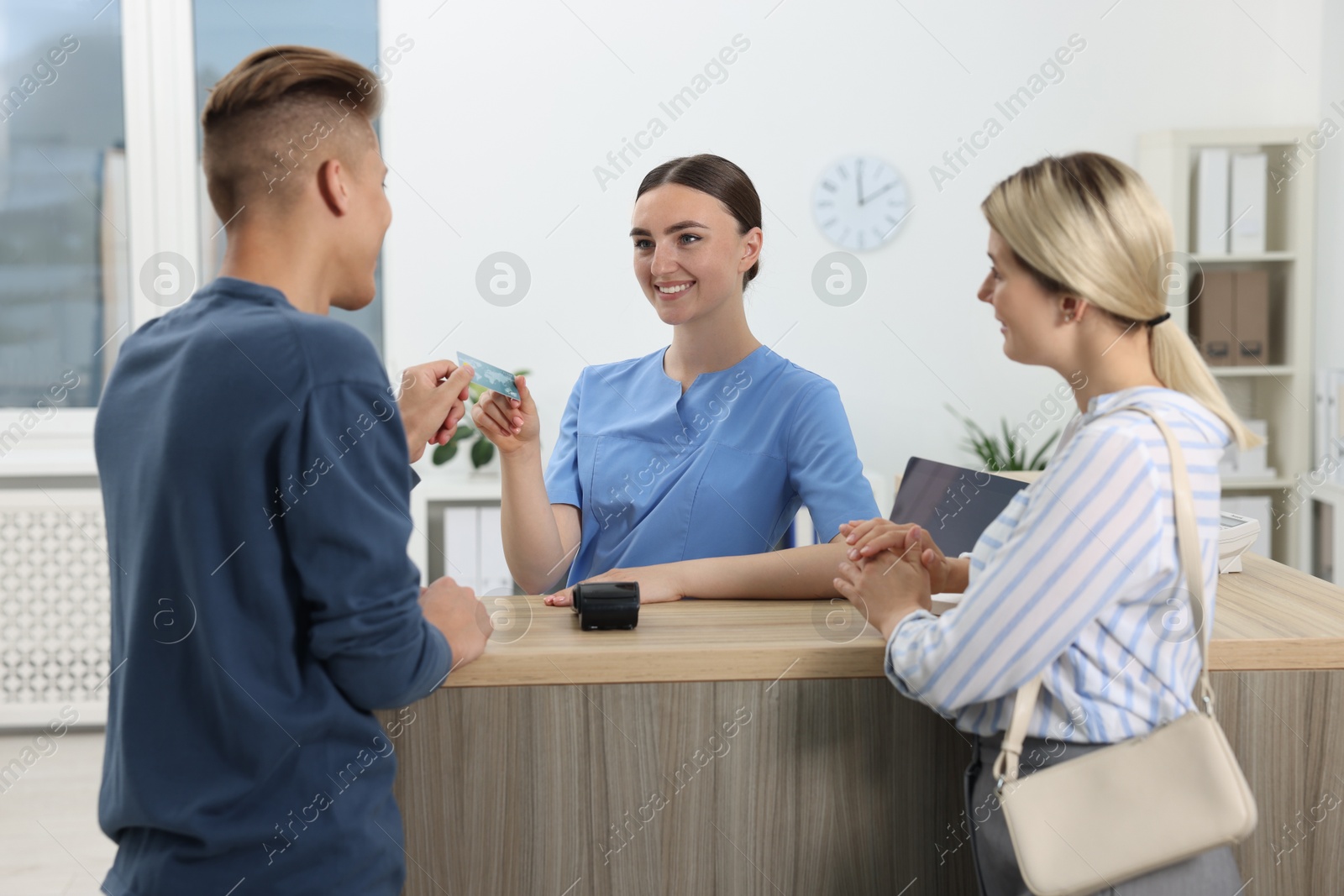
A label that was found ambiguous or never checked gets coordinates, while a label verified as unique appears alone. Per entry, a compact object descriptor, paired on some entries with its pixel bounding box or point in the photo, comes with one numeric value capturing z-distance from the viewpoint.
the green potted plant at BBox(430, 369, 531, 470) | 4.01
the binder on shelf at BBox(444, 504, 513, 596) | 3.92
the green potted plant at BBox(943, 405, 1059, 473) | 4.26
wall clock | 4.33
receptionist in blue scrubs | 1.78
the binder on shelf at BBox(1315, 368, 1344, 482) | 3.97
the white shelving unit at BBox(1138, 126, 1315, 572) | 4.07
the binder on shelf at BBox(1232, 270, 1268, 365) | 4.11
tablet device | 1.51
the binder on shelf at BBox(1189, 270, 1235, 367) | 4.13
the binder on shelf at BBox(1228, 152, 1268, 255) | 4.08
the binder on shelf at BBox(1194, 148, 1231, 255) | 4.07
